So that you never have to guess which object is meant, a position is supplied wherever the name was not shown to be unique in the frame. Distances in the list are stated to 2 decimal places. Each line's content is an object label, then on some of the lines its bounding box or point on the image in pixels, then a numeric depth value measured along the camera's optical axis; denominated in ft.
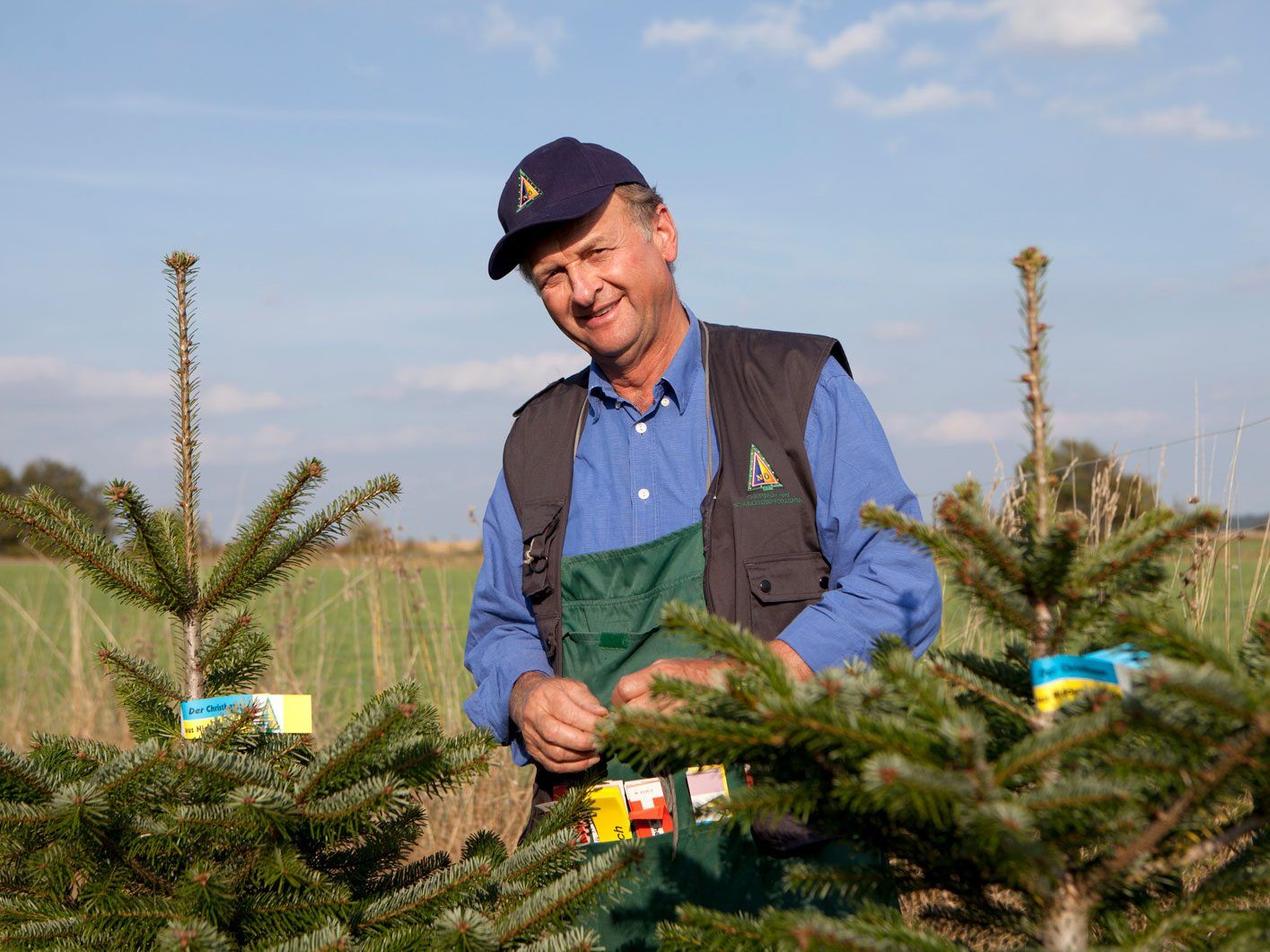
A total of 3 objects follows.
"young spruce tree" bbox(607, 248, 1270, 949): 3.34
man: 7.52
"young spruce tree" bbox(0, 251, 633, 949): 5.38
